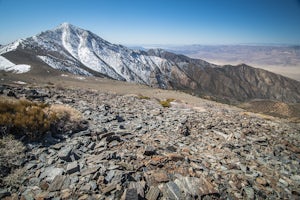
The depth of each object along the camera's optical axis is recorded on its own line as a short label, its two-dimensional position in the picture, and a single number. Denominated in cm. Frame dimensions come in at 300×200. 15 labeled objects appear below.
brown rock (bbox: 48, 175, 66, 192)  486
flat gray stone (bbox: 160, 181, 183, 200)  491
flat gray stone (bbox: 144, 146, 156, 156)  678
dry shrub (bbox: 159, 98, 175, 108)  1944
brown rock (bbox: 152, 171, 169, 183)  544
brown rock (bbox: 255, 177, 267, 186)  597
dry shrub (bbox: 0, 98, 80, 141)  718
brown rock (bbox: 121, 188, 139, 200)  456
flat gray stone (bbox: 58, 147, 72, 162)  615
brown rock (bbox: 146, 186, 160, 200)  480
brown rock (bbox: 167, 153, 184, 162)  659
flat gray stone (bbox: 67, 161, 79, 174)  553
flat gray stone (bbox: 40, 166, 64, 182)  531
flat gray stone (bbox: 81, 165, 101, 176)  545
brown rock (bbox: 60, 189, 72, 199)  462
